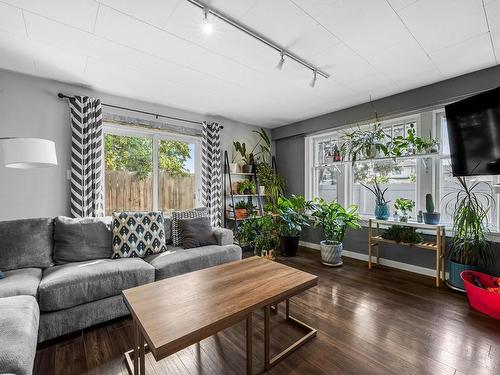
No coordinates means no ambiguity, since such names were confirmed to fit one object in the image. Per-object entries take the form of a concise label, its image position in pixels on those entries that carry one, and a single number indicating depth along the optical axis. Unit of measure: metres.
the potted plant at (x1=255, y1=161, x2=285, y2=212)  4.53
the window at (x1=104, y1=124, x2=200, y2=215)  3.29
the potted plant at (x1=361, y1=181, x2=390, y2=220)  3.26
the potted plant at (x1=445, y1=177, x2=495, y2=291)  2.42
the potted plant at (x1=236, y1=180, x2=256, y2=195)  4.26
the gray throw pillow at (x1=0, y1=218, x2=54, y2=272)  2.03
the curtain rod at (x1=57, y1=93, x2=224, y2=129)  2.79
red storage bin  2.03
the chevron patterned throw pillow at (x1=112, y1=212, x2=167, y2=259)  2.44
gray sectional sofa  1.46
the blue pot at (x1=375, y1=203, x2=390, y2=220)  3.25
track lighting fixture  1.63
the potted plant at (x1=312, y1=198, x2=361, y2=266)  3.38
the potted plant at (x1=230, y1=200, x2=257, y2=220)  4.13
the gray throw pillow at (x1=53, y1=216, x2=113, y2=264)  2.24
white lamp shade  1.80
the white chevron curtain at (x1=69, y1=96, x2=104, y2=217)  2.84
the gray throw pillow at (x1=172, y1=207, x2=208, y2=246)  2.92
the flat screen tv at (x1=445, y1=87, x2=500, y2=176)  2.14
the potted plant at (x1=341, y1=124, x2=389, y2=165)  3.36
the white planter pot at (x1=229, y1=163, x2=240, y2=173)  4.24
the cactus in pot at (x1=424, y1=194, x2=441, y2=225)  2.82
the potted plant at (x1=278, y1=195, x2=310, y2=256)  3.87
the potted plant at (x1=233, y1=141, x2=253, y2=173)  4.36
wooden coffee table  1.15
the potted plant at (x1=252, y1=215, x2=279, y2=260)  3.68
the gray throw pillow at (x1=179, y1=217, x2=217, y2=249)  2.82
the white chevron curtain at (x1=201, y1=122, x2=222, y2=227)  3.98
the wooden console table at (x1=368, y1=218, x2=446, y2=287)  2.71
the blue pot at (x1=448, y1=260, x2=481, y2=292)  2.51
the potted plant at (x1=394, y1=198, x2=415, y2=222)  3.14
